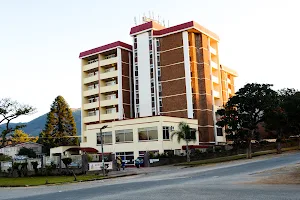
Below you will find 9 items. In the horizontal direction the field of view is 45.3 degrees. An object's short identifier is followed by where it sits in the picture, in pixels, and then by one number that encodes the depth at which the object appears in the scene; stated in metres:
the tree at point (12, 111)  50.84
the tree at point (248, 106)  50.91
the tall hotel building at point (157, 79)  67.56
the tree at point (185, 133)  50.78
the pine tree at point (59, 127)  88.37
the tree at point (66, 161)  39.34
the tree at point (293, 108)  56.06
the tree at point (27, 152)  86.78
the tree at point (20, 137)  96.80
